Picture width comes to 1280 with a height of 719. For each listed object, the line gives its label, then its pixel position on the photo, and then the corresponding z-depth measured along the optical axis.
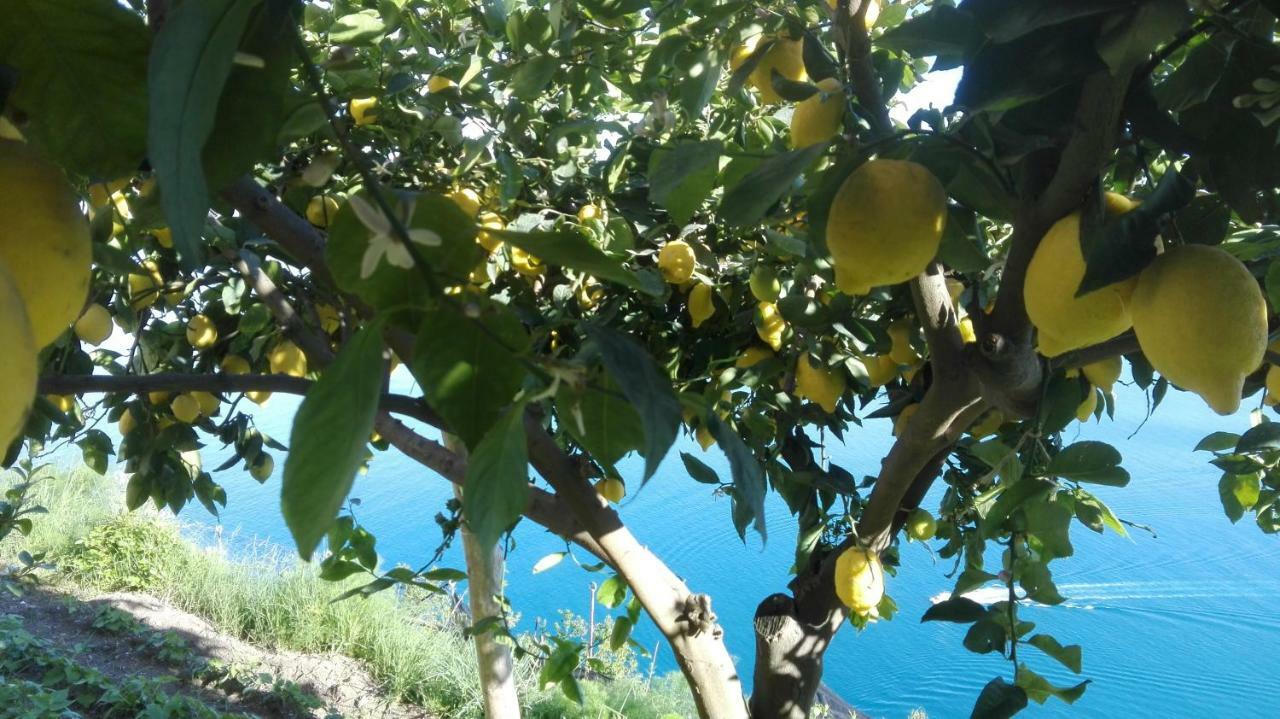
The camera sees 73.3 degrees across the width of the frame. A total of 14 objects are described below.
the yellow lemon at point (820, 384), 1.14
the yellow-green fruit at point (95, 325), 1.12
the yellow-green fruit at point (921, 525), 1.32
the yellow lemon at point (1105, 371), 0.89
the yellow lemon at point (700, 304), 1.26
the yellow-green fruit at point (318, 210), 1.19
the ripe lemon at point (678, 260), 1.15
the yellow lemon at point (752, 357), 1.31
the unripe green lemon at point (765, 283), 1.11
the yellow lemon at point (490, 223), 1.03
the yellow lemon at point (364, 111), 1.19
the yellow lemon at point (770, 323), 1.18
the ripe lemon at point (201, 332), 1.35
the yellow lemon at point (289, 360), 1.33
